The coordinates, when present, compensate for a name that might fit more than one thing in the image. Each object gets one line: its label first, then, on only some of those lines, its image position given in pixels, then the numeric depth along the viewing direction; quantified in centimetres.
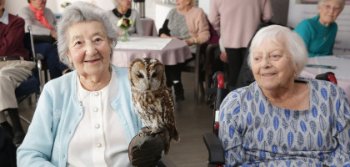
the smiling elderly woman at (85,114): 129
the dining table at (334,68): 221
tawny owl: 95
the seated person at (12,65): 280
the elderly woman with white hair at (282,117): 149
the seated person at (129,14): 387
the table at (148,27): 443
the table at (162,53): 314
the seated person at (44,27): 380
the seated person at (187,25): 407
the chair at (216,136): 141
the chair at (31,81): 293
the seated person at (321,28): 277
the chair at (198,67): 396
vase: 356
